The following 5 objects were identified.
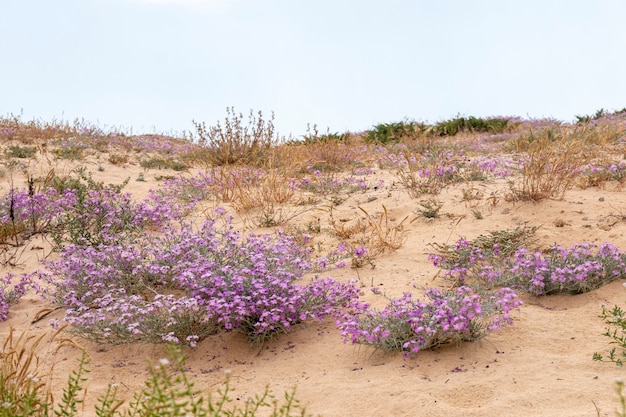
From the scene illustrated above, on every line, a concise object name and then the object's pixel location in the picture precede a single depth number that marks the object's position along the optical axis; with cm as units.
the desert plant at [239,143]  1095
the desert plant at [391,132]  1567
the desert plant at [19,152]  1090
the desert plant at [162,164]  1189
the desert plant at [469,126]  1684
